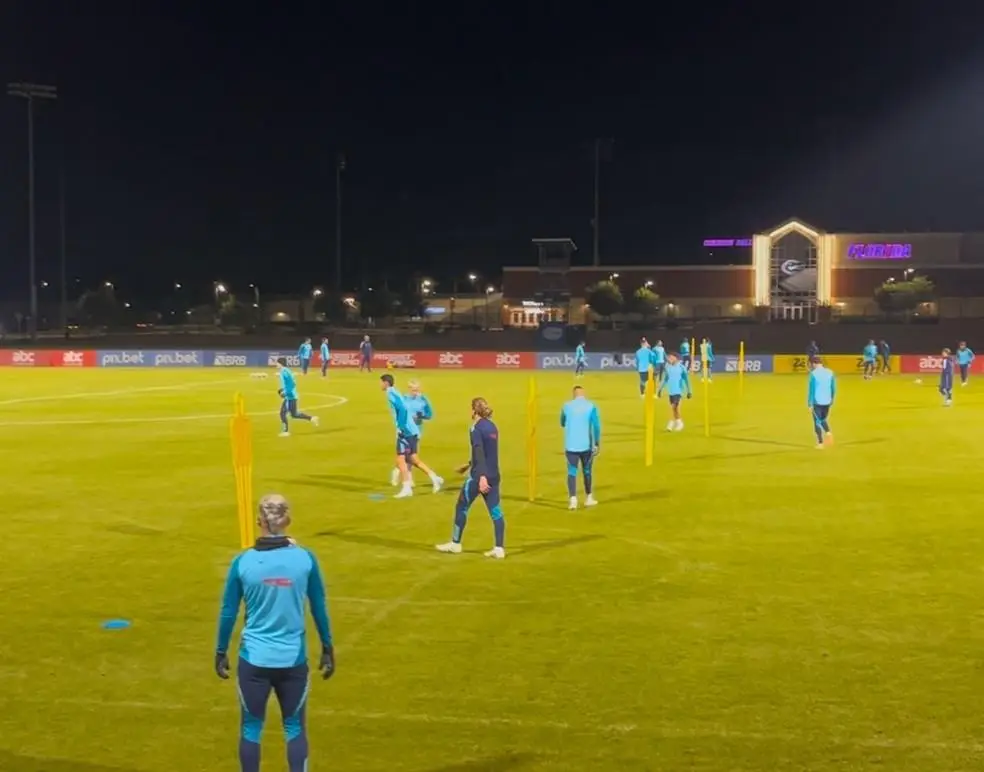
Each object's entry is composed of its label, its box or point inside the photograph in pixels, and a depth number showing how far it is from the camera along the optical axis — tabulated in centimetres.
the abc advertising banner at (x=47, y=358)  6550
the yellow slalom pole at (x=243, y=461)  1243
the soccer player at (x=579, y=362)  5158
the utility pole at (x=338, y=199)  8744
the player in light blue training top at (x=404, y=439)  1750
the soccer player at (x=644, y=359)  3569
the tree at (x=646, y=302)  8919
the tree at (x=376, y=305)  9938
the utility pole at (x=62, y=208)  8728
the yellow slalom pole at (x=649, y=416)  2000
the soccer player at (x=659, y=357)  3856
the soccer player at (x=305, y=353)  4616
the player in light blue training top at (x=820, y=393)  2333
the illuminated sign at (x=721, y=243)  10399
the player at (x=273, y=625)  612
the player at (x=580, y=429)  1600
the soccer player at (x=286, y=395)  2664
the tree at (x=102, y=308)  9956
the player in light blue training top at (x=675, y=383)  2748
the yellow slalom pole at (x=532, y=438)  1609
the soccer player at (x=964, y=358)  4321
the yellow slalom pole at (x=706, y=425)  2730
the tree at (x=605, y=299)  8956
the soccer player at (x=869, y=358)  5094
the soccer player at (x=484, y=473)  1280
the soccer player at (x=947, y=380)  3497
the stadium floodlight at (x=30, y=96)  6981
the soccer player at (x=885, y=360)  5563
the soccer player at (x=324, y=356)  5022
